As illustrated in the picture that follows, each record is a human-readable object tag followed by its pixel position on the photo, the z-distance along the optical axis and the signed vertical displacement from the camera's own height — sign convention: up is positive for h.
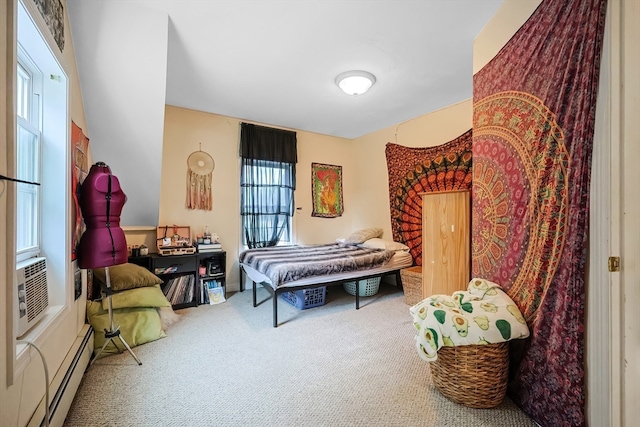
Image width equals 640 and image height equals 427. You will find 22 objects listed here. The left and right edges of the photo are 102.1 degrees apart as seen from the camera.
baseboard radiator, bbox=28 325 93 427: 1.28 -0.97
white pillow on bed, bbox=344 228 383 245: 4.11 -0.34
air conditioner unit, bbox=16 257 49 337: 1.22 -0.41
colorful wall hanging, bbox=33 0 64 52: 1.35 +1.11
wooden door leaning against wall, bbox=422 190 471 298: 2.58 -0.28
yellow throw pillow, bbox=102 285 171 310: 2.31 -0.79
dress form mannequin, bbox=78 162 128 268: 1.87 -0.04
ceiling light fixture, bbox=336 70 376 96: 2.61 +1.38
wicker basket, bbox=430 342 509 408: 1.51 -0.95
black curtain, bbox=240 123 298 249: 3.97 +0.50
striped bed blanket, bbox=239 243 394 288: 2.72 -0.54
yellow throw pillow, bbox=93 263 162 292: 2.48 -0.63
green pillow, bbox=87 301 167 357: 2.17 -0.98
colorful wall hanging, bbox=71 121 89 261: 1.79 +0.28
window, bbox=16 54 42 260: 1.43 +0.34
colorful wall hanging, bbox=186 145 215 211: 3.63 +0.50
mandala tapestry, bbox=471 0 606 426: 1.21 +0.15
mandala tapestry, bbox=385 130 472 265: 3.26 +0.53
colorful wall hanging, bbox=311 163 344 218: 4.65 +0.45
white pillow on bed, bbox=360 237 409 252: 3.72 -0.45
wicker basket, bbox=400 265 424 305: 3.22 -0.90
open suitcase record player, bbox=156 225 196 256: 3.22 -0.34
